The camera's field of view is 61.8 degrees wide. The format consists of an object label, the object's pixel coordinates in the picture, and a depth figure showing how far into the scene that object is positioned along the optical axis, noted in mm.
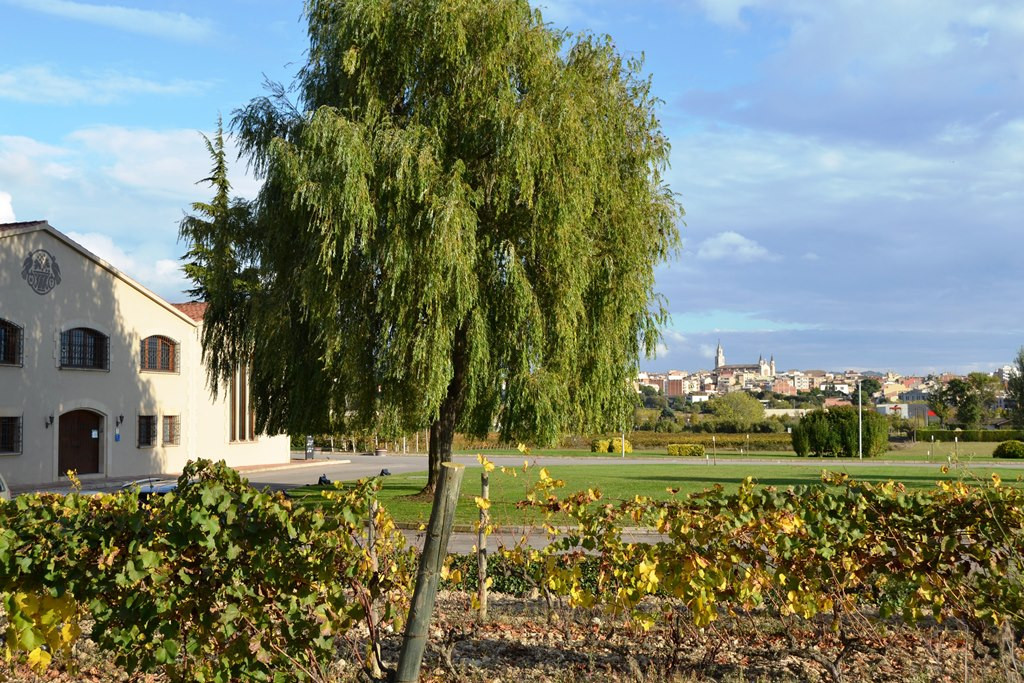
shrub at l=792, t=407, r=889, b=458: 50938
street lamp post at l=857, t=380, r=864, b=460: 48031
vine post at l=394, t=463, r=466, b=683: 4480
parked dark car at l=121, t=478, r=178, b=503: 16550
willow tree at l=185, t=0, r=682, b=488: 15508
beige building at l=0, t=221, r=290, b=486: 27141
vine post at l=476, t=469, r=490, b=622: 6734
